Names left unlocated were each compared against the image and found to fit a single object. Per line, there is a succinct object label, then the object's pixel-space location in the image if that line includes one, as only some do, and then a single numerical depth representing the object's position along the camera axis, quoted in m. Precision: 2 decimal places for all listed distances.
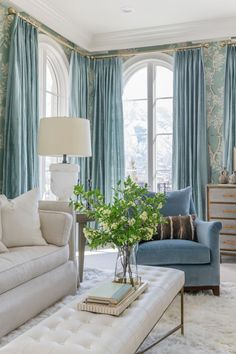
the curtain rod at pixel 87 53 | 4.20
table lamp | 3.72
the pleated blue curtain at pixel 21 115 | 4.03
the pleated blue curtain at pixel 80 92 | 5.33
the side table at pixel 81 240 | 3.80
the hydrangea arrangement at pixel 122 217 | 2.01
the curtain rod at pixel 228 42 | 5.07
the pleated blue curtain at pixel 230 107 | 5.05
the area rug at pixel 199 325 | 2.32
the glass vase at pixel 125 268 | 2.10
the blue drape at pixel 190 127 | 5.20
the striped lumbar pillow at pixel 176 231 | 3.61
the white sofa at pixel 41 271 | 2.50
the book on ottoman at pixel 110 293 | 1.83
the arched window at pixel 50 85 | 4.92
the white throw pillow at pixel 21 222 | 3.03
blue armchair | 3.29
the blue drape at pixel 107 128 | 5.68
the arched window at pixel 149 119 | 5.65
